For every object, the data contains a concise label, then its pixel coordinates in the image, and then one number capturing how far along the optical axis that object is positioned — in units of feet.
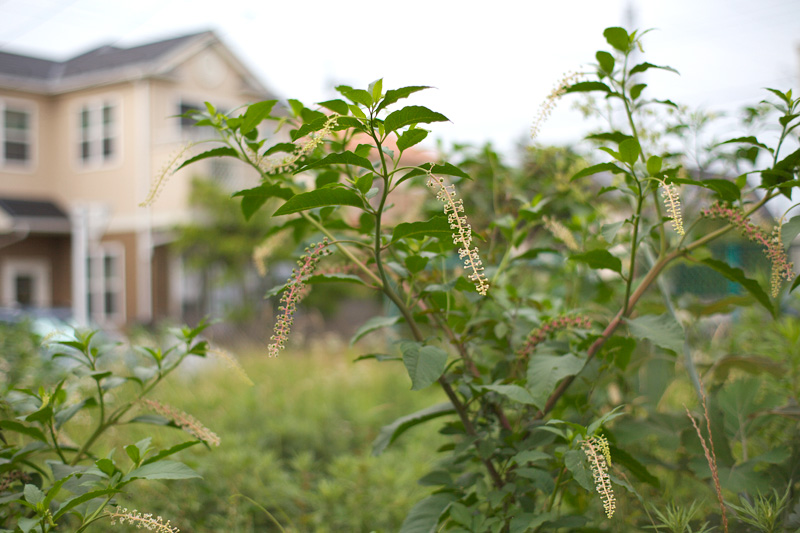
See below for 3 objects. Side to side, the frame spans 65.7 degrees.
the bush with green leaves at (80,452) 3.87
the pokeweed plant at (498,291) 3.73
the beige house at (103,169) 47.35
